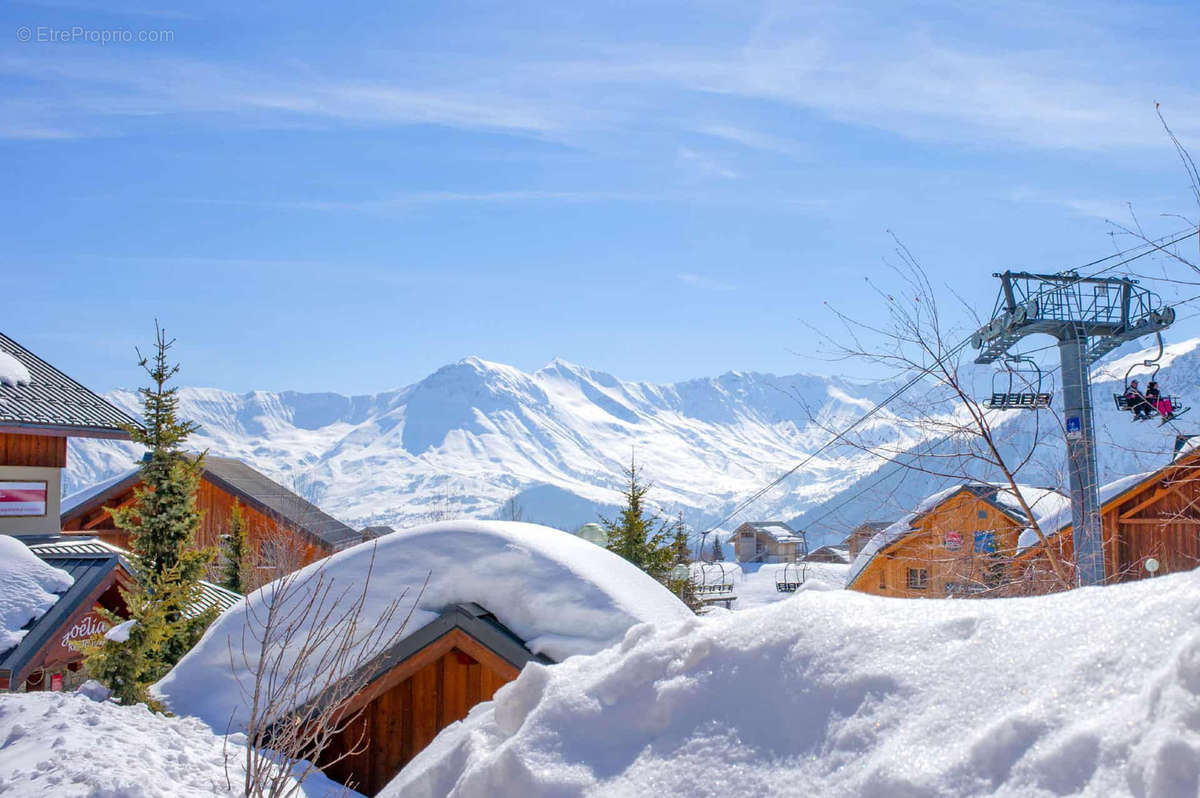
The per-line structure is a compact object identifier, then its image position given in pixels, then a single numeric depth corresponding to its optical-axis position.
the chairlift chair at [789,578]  49.63
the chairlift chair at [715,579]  35.94
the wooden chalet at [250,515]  28.97
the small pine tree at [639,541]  20.81
